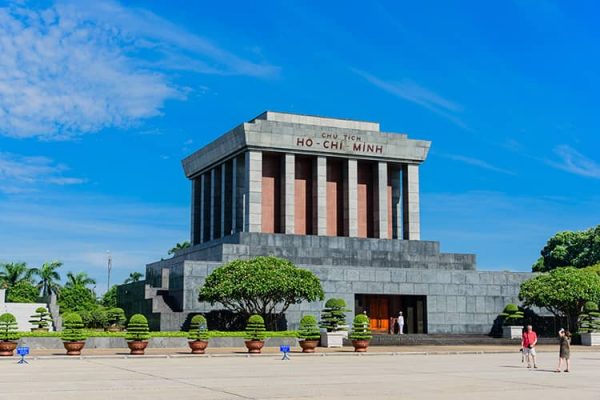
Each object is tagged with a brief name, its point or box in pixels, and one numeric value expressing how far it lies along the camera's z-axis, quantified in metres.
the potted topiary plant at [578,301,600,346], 48.41
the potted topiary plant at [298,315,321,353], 37.19
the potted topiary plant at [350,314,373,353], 38.09
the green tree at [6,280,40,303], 78.24
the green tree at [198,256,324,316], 41.69
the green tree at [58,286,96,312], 73.50
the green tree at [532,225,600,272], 84.19
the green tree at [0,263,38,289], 86.19
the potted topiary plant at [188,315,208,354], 35.66
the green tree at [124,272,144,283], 109.88
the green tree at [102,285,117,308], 82.27
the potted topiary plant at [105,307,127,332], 47.92
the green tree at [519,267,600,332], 48.47
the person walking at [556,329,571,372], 25.62
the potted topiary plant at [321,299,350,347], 42.06
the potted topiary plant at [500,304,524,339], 49.25
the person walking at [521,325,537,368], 28.51
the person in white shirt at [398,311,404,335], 48.28
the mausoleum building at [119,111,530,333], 49.03
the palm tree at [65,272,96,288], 91.06
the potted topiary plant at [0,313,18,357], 33.88
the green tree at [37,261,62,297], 88.44
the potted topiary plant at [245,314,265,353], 36.09
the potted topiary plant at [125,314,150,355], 35.25
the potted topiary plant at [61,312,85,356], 34.34
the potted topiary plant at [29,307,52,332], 47.96
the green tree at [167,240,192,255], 96.12
